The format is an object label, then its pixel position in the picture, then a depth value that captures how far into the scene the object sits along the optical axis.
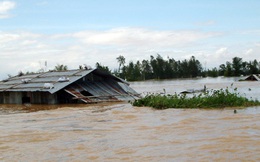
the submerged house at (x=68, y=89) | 20.44
